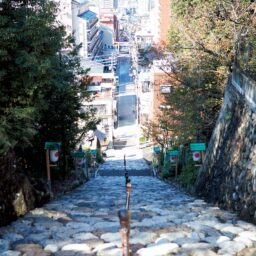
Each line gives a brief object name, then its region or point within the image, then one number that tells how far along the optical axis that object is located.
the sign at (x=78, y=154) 17.42
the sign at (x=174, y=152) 18.34
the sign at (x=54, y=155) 11.55
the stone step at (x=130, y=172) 24.12
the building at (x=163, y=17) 51.92
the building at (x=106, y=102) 50.54
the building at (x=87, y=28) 75.19
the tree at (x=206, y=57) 13.67
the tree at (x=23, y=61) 7.04
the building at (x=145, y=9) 188.85
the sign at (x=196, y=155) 13.82
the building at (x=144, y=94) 47.98
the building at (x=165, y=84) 18.11
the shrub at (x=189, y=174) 14.76
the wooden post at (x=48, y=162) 10.89
